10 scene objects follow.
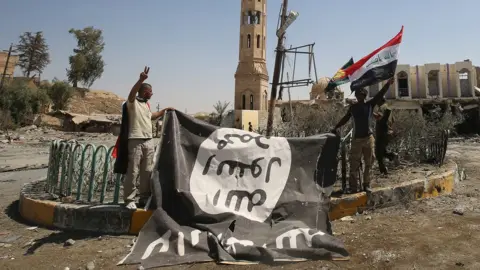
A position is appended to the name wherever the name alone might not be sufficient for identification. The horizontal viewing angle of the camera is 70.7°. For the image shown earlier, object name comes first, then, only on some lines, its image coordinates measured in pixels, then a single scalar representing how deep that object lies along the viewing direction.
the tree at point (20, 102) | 33.19
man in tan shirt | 4.05
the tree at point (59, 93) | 41.12
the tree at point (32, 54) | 53.19
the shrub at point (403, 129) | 7.36
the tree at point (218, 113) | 33.81
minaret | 38.41
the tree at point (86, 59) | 49.91
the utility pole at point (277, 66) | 10.59
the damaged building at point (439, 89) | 28.31
